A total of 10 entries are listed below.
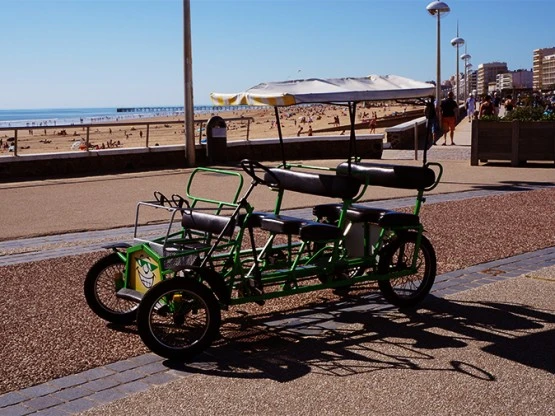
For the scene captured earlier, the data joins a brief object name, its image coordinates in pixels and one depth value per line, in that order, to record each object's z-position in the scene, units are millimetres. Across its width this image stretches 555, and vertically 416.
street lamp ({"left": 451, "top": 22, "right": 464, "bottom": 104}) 55147
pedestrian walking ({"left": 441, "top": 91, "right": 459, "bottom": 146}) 24531
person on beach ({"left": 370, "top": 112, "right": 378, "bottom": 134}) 37975
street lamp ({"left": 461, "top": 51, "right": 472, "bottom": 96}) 70750
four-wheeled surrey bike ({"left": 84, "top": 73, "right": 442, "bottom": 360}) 5727
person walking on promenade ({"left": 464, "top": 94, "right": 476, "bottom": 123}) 41072
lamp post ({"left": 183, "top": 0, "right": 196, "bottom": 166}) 20031
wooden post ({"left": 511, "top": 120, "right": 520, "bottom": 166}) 19062
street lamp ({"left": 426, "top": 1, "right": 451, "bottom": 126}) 30250
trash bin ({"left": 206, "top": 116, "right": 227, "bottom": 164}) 20266
